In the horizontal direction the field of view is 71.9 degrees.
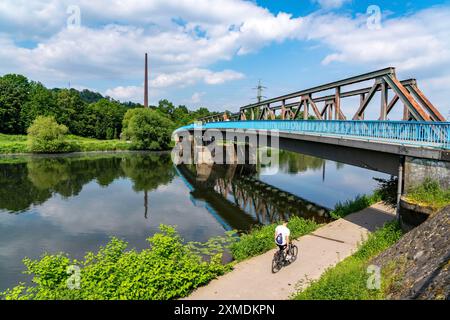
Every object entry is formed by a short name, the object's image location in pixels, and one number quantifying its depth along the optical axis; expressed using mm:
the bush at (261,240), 12371
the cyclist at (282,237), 10070
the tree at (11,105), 78625
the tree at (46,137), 59156
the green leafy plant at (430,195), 9641
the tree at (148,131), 68250
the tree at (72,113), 87438
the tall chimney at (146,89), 106588
